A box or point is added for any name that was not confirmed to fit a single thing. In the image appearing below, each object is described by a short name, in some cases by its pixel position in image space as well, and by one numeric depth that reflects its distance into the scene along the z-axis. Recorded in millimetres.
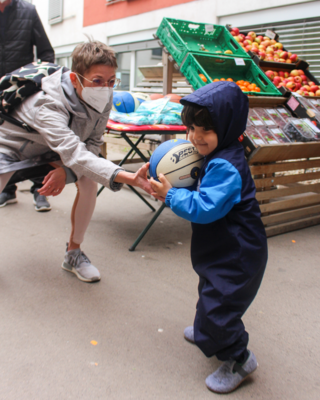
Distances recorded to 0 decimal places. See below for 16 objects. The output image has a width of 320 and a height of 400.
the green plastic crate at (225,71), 3988
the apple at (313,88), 4742
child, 1614
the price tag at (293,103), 4094
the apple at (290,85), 4641
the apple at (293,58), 5176
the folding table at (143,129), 3297
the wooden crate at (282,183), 3506
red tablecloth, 3283
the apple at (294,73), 4941
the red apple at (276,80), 4668
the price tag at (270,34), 5539
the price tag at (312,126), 3871
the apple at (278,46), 5293
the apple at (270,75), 4742
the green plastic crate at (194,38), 4266
